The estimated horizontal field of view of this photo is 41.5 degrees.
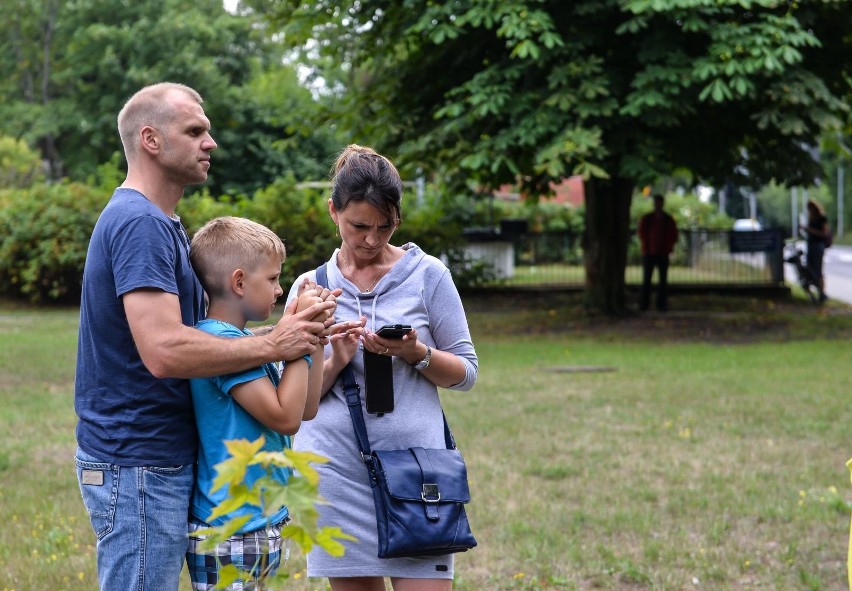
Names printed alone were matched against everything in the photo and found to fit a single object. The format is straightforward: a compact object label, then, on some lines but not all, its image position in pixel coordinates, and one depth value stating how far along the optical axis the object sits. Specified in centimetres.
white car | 5711
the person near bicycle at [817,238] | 2188
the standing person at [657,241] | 1958
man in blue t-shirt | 276
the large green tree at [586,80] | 1385
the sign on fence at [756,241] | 2414
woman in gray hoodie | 334
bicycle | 2186
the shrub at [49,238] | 2175
